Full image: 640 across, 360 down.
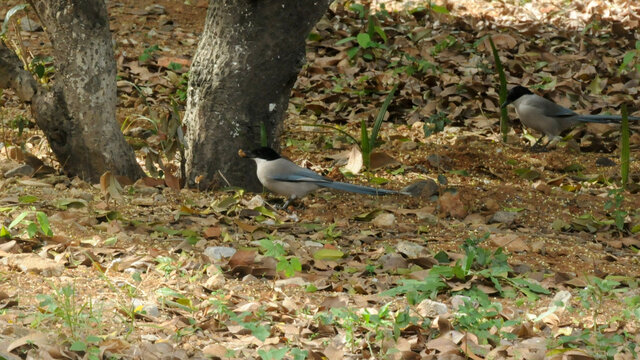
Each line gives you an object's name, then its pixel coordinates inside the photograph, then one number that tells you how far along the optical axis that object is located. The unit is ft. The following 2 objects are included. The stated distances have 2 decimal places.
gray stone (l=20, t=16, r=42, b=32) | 58.49
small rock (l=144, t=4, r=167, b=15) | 61.57
